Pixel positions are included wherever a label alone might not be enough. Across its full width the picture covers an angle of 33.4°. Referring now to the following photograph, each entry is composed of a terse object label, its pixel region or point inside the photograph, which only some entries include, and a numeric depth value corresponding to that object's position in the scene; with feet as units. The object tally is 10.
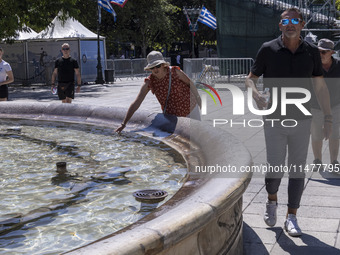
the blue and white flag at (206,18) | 102.32
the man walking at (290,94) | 15.62
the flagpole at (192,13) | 106.73
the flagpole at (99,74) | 99.60
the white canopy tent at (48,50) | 98.32
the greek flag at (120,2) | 96.27
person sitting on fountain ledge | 21.18
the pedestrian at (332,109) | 22.74
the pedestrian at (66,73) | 39.88
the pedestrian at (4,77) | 35.12
